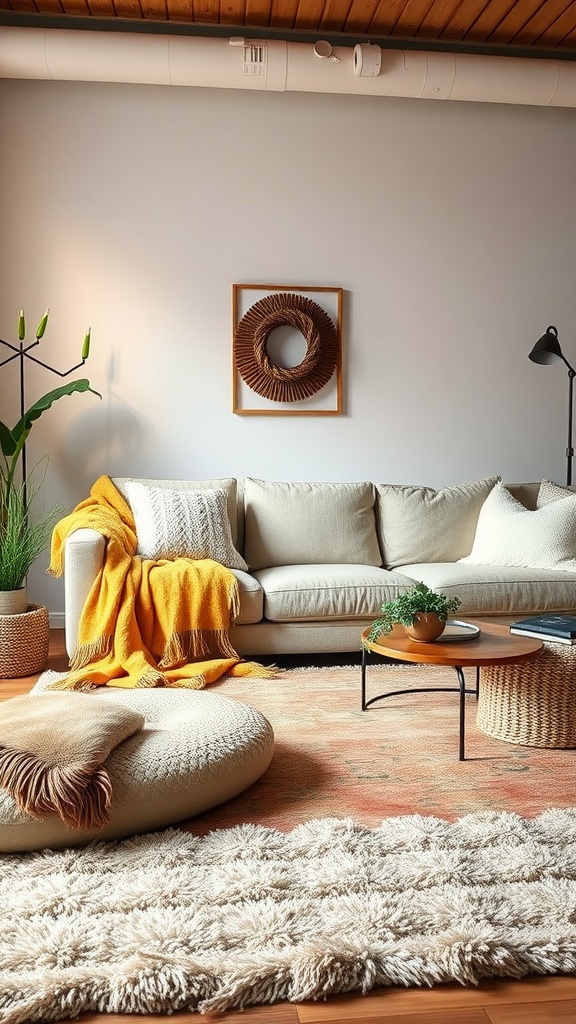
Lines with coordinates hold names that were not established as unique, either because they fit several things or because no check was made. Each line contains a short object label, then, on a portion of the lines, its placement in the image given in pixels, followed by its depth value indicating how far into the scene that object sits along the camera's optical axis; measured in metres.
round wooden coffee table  2.68
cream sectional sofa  3.89
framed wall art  4.84
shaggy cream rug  1.52
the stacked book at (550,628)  2.85
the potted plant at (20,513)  3.87
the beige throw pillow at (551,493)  4.60
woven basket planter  3.76
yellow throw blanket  3.64
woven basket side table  2.84
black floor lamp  4.64
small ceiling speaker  4.48
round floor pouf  2.03
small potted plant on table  2.87
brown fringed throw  1.99
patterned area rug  2.35
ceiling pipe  4.40
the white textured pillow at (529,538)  4.19
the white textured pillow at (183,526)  4.07
